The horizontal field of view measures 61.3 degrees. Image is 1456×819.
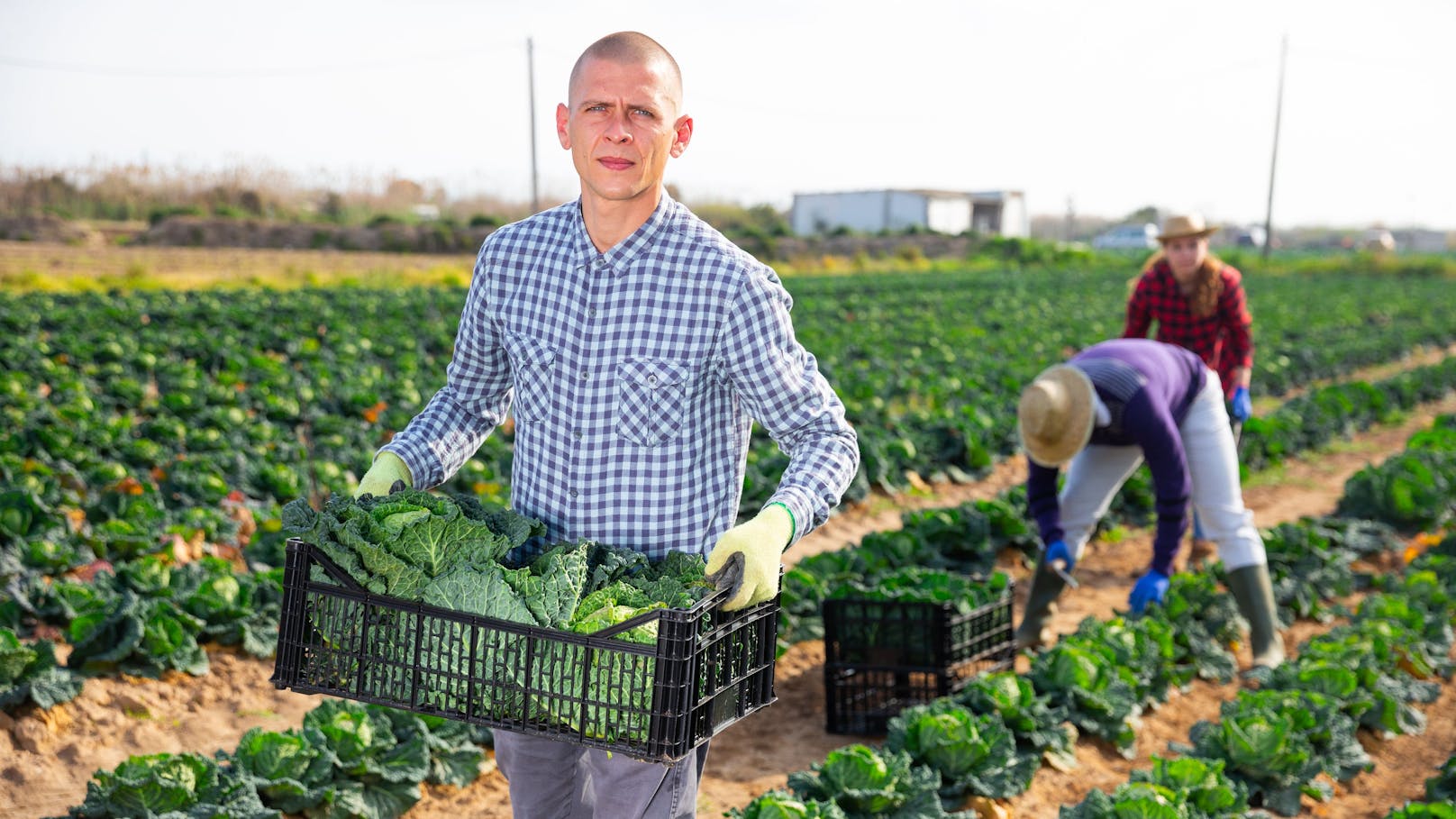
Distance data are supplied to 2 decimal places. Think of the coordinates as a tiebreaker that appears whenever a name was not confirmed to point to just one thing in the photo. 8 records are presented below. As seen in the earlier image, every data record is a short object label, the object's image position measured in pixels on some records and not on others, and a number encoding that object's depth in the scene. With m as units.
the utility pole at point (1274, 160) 45.50
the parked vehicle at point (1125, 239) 60.88
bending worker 5.00
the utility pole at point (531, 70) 29.20
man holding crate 2.30
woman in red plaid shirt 6.44
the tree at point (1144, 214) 77.83
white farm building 56.88
